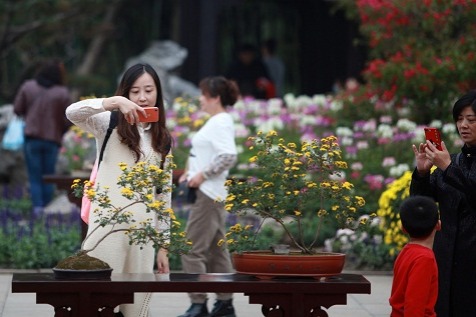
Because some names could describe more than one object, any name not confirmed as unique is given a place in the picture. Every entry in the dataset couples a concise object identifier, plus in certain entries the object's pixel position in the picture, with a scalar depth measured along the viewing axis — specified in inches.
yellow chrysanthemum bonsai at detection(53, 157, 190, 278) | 474.9
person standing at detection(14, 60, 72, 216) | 1117.7
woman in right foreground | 482.0
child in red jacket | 443.5
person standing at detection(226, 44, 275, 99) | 1627.7
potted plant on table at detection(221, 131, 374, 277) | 488.1
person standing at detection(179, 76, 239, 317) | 696.4
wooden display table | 460.8
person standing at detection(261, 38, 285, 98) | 1700.3
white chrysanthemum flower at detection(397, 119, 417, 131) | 1112.8
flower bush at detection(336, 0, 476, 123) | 1098.1
